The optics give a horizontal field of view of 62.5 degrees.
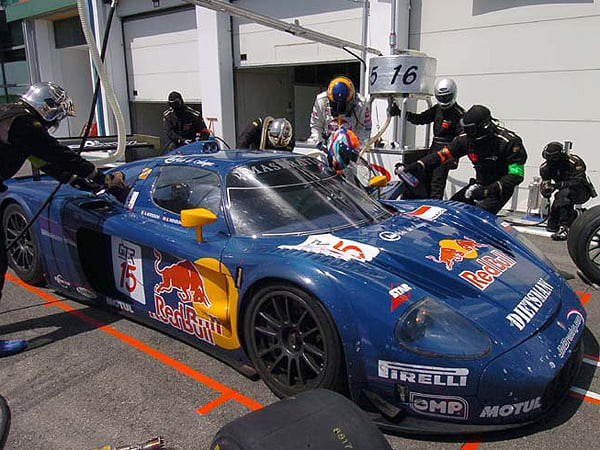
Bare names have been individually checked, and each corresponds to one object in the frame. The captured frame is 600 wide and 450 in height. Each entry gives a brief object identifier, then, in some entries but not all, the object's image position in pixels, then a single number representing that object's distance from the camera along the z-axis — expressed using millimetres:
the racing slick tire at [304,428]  1505
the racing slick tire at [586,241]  4121
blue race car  2170
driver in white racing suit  5973
